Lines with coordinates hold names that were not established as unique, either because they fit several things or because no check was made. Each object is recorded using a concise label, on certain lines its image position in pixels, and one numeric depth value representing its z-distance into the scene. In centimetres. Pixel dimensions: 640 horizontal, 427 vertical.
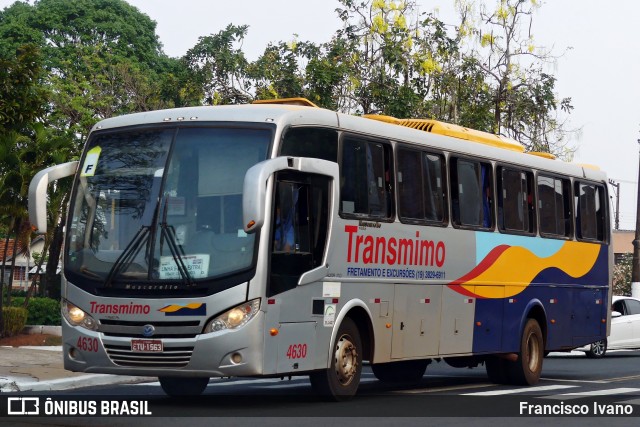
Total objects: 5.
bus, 1296
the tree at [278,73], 3725
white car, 2988
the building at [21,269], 7759
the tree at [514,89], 3788
